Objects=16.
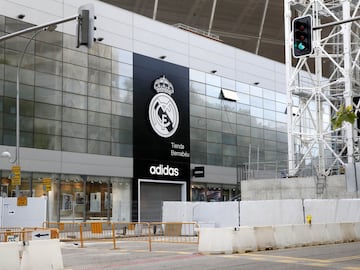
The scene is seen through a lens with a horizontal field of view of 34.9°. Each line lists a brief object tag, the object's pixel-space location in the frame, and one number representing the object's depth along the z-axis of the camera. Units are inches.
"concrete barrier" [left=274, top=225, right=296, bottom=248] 823.7
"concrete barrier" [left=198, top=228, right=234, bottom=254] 745.6
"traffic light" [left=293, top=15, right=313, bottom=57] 578.2
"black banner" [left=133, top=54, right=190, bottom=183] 1653.5
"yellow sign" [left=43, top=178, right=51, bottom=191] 1154.3
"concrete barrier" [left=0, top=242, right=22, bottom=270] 551.2
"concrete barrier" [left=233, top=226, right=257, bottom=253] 756.0
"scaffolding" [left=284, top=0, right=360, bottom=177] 1494.8
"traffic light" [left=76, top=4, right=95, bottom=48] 609.6
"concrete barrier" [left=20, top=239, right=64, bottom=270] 571.8
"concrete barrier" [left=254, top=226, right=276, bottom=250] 790.5
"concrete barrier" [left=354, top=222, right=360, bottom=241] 970.1
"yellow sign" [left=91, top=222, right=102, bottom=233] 1087.0
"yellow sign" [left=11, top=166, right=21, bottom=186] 1040.2
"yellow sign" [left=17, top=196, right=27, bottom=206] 1029.2
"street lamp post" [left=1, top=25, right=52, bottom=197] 1059.3
